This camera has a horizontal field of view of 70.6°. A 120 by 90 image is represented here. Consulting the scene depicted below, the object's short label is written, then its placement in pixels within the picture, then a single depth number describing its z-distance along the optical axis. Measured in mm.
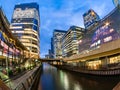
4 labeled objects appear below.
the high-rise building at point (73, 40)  97746
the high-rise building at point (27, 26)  68351
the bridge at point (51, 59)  69436
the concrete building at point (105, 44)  22221
